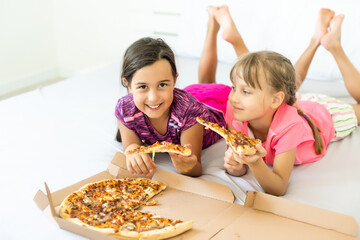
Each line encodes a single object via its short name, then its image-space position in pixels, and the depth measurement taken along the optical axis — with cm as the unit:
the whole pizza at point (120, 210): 115
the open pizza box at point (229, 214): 119
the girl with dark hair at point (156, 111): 145
